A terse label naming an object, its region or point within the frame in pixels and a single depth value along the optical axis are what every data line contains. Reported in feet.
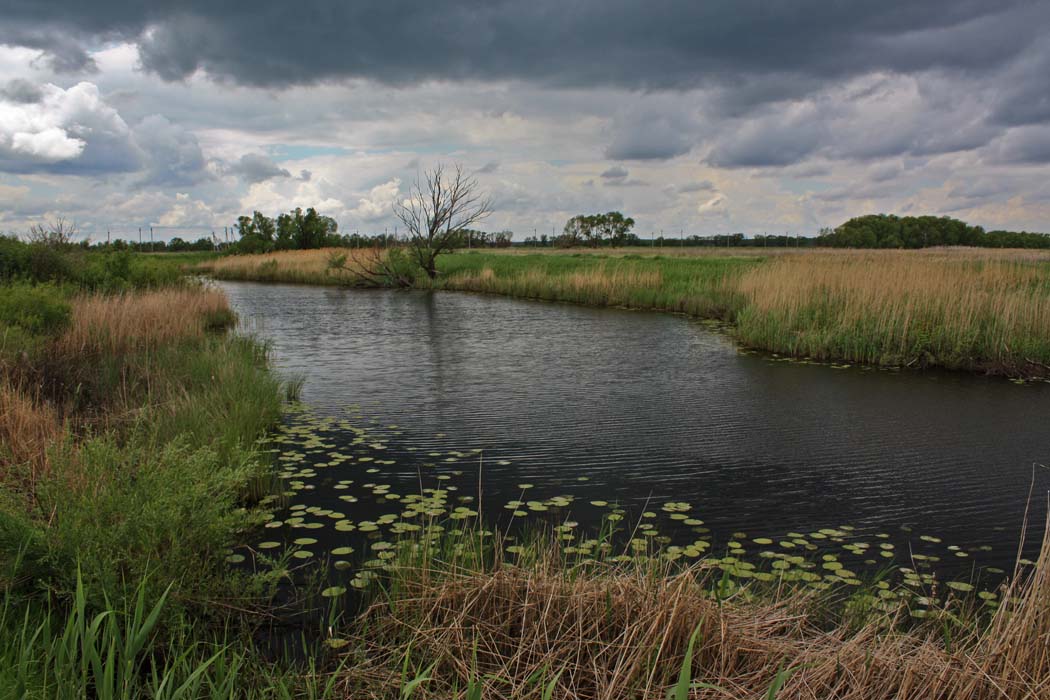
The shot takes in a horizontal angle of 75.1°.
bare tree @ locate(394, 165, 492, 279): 106.63
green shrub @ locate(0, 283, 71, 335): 29.30
